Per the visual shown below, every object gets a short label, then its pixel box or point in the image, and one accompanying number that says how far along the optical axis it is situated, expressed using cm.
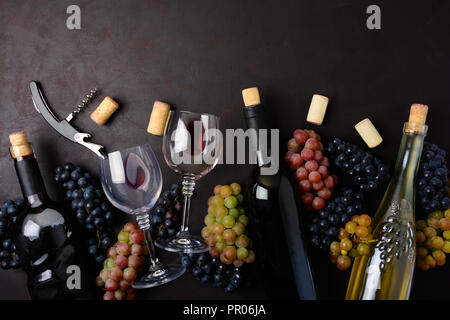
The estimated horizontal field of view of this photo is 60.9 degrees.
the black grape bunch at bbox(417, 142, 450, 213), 97
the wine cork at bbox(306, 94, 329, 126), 106
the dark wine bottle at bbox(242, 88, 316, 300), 94
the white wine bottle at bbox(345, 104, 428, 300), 97
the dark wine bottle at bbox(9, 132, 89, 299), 96
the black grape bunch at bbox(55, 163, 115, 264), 104
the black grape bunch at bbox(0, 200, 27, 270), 103
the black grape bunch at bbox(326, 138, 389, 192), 99
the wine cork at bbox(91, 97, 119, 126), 109
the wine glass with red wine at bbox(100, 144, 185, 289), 95
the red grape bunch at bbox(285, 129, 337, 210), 98
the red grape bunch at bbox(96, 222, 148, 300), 101
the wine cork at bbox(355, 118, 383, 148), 106
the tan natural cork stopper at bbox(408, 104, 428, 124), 97
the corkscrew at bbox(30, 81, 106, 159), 110
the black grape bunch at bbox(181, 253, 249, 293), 101
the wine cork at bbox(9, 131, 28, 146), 99
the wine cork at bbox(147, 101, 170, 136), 108
